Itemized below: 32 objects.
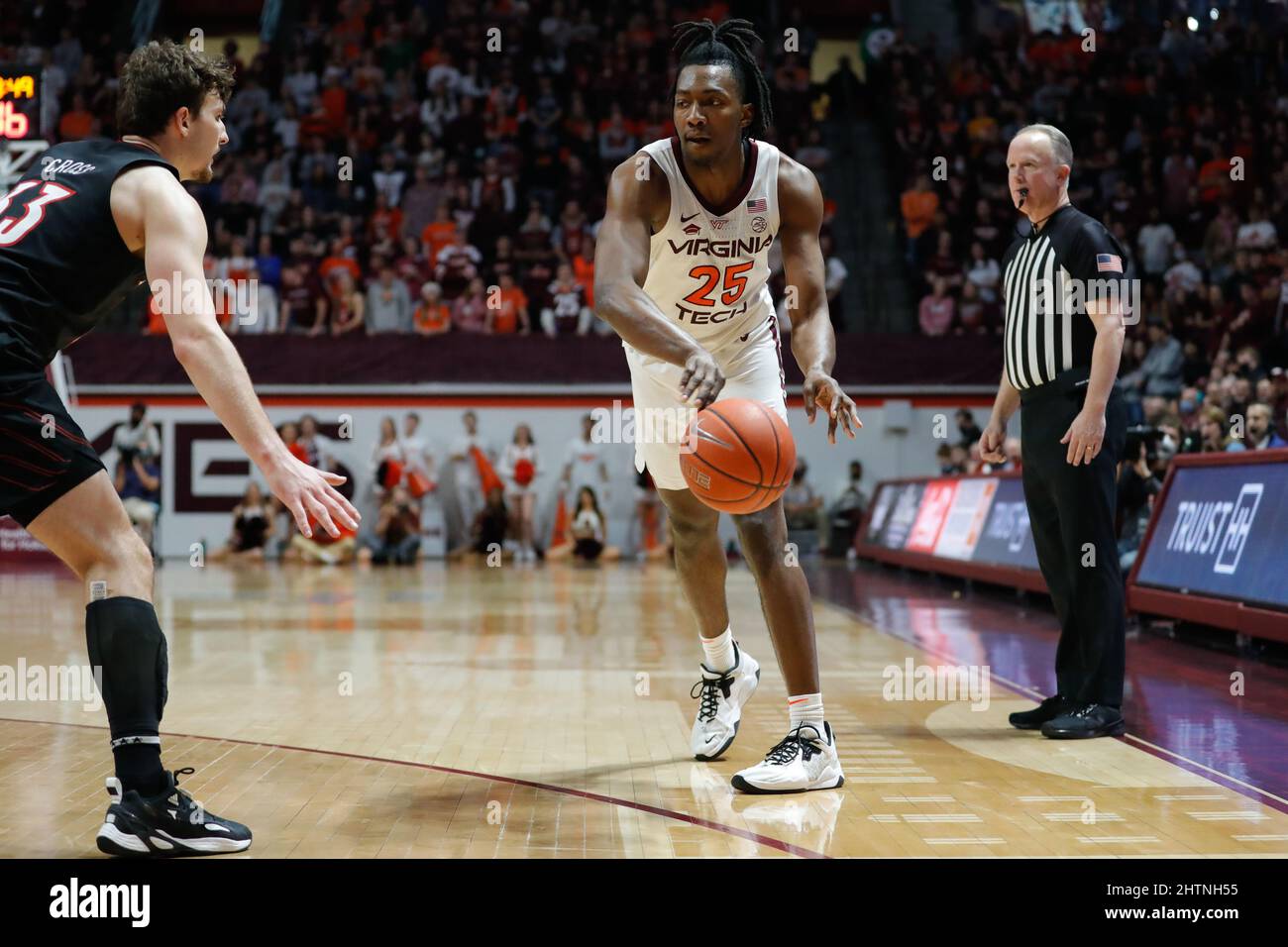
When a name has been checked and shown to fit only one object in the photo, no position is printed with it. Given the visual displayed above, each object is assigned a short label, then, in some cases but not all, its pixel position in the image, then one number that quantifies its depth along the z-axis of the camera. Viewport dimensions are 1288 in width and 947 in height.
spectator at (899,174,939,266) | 18.45
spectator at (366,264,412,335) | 16.88
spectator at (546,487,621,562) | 15.93
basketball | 3.64
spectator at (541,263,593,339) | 16.84
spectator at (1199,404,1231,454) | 10.06
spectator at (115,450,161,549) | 14.23
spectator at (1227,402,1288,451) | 9.55
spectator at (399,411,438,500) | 15.75
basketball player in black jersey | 2.97
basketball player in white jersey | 3.86
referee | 4.73
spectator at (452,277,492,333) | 16.88
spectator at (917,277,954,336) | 17.00
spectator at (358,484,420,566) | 15.43
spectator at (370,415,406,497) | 15.64
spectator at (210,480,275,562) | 15.66
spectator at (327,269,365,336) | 16.77
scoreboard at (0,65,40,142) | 12.69
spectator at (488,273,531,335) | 16.84
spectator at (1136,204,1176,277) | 16.73
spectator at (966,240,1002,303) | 17.03
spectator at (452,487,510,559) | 15.84
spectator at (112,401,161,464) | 14.39
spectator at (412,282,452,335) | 16.59
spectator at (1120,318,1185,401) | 14.08
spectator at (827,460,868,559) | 16.55
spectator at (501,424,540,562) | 15.93
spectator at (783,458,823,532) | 16.20
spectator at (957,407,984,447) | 15.43
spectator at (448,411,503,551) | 16.28
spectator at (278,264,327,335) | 17.03
